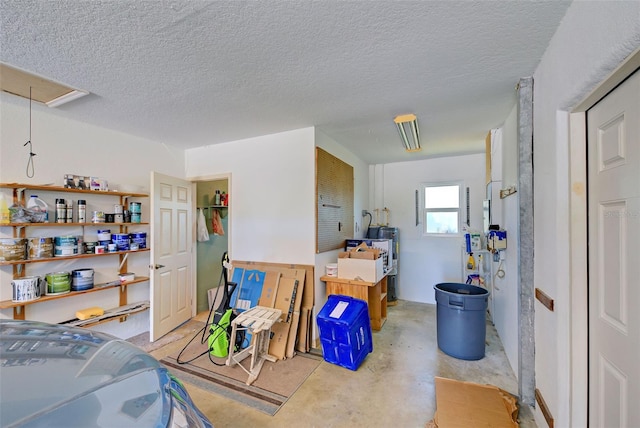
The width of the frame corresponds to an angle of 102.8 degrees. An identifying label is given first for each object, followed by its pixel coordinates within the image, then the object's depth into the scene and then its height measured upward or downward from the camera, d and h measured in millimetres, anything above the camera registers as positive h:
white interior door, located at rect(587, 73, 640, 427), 1023 -192
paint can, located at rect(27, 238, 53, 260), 2381 -315
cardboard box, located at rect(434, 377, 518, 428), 1718 -1395
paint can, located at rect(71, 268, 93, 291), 2635 -678
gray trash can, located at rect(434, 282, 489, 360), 2602 -1148
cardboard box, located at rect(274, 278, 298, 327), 2906 -958
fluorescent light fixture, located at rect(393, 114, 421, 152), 2758 +1030
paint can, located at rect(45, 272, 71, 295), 2469 -666
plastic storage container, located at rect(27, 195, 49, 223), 2381 +52
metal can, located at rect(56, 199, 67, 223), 2529 +35
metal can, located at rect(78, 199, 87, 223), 2673 +37
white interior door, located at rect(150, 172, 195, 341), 3107 -522
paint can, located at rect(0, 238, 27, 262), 2221 -303
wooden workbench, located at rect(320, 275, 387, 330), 3057 -994
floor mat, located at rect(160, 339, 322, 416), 2119 -1535
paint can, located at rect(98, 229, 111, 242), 2885 -236
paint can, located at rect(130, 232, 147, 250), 3153 -308
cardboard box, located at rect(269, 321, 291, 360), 2762 -1384
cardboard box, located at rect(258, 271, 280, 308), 3038 -908
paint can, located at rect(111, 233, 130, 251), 2965 -306
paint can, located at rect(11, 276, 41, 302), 2262 -668
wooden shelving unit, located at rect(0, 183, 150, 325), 2277 -431
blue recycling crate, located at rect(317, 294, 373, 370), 2480 -1182
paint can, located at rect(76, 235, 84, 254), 2674 -305
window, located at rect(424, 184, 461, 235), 4402 +93
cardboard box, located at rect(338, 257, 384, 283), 3039 -668
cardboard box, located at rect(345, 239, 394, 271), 3762 -454
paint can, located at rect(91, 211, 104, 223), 2781 -27
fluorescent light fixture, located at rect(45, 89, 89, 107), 2157 +1029
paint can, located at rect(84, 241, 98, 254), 2750 -351
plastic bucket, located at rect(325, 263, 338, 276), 3297 -720
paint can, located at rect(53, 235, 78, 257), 2523 -314
